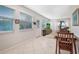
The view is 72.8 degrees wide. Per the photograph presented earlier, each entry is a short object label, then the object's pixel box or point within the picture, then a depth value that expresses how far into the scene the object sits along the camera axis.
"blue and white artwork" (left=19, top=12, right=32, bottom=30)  3.05
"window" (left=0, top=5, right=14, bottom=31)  2.13
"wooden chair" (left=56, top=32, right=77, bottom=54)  1.61
